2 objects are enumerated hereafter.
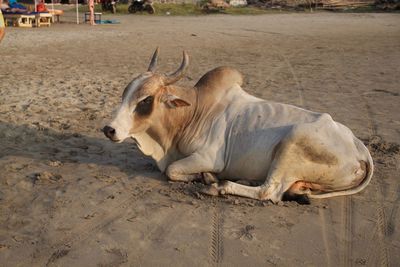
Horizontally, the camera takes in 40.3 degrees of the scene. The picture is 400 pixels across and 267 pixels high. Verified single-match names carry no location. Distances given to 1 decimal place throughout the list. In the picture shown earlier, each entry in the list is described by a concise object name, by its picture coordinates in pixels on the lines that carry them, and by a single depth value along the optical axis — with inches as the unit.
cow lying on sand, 167.8
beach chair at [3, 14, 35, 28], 783.5
